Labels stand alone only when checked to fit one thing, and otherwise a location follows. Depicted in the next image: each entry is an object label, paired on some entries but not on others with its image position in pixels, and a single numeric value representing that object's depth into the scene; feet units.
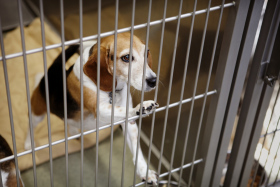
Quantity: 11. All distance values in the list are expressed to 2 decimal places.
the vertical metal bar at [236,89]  2.91
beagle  2.69
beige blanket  3.87
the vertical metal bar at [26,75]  1.97
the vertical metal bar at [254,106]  3.02
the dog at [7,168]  3.08
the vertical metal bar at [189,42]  2.63
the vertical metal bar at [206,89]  2.76
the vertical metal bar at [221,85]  2.87
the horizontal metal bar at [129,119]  2.56
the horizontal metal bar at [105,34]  2.14
